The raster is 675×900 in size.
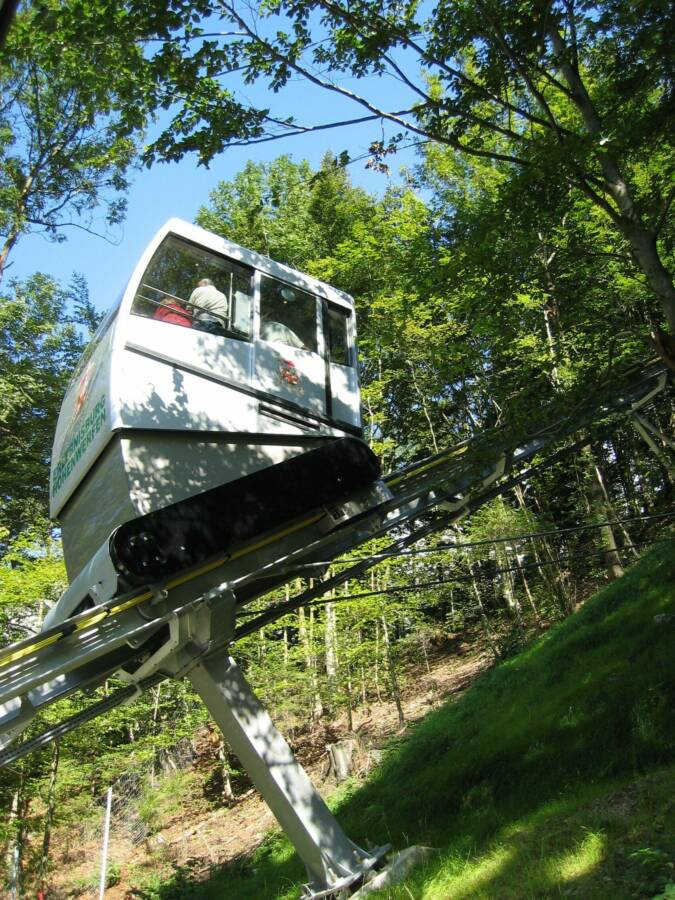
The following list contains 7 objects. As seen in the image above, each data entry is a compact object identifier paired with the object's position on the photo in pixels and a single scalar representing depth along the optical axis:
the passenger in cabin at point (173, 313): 5.58
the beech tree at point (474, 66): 5.93
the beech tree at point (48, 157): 15.00
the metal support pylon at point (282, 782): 5.39
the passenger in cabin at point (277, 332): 6.14
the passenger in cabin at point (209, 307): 5.77
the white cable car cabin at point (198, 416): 4.98
